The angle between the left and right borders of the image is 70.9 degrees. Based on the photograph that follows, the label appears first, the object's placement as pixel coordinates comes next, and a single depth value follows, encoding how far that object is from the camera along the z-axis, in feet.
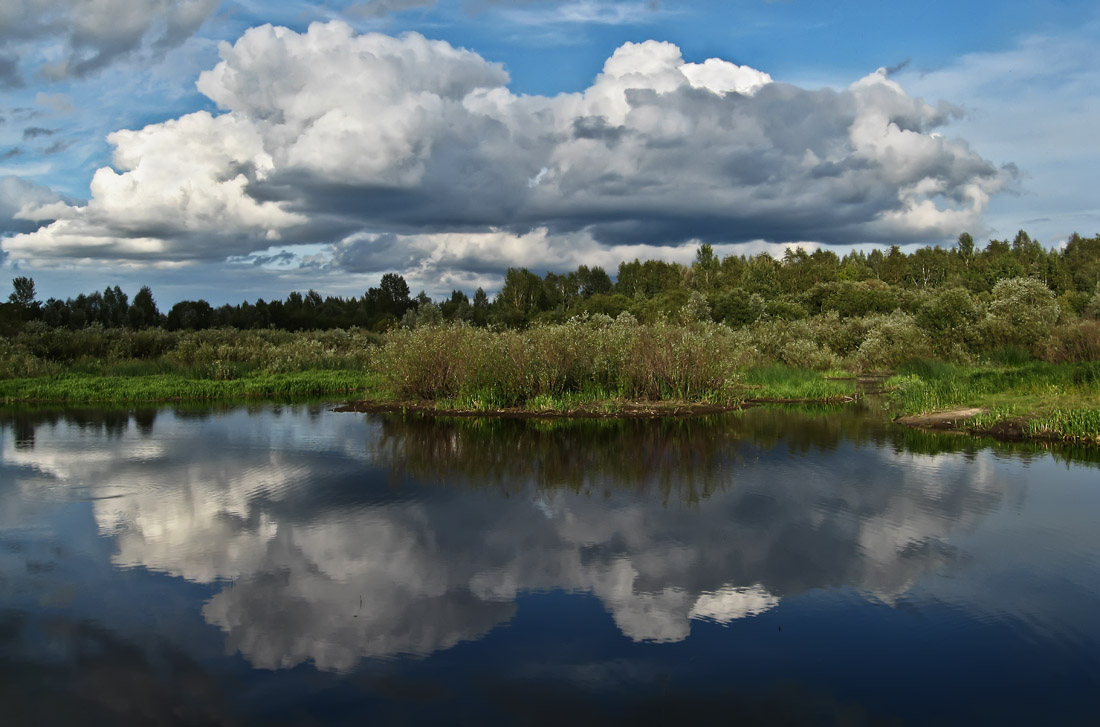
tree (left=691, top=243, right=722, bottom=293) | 356.59
